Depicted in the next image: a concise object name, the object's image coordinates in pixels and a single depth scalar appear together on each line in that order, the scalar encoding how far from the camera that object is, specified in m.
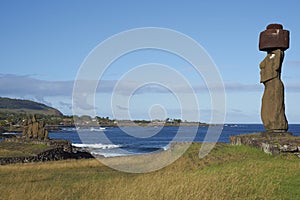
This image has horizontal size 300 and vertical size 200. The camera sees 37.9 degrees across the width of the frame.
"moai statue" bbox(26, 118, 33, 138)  49.15
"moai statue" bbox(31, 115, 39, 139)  48.47
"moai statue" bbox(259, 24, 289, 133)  19.31
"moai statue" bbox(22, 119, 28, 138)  54.25
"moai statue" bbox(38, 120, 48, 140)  48.38
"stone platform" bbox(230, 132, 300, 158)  16.55
